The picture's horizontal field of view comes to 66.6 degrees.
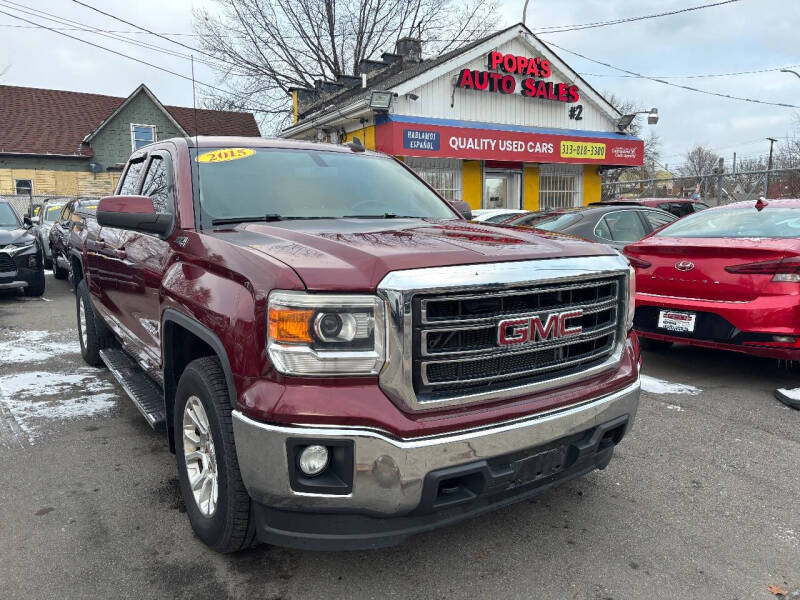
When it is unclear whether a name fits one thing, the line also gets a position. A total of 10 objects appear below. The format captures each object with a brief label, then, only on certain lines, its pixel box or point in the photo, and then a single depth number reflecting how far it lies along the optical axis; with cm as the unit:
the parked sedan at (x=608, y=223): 709
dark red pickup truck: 204
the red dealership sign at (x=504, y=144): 1494
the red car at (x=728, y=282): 453
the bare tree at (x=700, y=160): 4792
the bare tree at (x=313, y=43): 2898
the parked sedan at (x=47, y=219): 1430
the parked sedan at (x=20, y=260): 980
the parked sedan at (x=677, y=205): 1080
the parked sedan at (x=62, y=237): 1103
